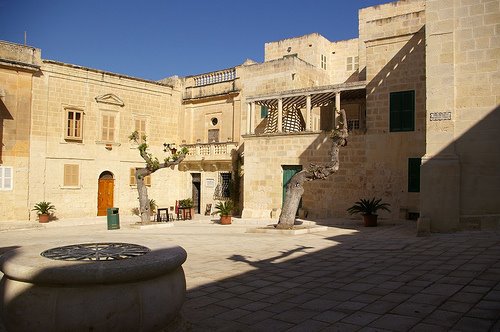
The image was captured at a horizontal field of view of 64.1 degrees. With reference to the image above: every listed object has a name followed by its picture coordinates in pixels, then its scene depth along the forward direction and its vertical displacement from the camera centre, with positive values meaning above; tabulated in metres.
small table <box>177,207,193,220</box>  19.27 -1.89
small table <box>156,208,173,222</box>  17.56 -2.13
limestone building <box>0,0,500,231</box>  10.41 +2.26
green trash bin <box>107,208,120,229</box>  15.40 -1.72
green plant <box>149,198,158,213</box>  23.13 -1.80
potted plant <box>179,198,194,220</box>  19.29 -1.78
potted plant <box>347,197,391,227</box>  13.41 -1.15
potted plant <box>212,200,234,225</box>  16.55 -1.68
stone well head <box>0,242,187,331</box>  3.30 -1.05
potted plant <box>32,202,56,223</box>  18.59 -1.80
